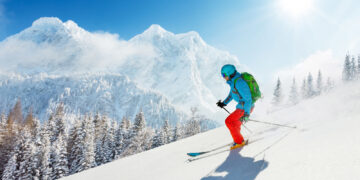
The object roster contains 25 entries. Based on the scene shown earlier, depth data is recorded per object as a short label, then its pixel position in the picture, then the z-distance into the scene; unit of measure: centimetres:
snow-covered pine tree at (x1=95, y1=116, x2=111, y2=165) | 3506
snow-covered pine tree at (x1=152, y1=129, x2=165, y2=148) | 4122
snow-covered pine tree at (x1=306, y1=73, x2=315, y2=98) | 6340
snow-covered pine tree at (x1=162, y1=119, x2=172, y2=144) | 4300
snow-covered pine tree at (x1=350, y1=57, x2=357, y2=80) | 6118
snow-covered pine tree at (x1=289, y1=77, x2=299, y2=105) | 6074
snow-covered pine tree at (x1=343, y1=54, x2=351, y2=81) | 6097
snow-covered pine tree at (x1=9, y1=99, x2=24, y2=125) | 6212
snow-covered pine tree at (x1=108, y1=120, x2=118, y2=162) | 3687
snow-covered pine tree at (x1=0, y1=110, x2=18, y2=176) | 3641
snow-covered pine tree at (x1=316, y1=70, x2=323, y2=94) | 6512
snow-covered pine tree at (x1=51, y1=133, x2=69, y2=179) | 2982
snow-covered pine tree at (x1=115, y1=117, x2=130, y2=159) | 3783
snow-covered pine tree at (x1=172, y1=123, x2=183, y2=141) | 4566
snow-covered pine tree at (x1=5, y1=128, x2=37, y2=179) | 2867
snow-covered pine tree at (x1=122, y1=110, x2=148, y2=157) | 3502
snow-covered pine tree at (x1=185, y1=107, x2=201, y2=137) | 4525
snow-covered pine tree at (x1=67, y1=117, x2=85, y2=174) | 3342
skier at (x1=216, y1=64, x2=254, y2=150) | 455
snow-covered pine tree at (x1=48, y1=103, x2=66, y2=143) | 4408
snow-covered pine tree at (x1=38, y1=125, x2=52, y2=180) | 2869
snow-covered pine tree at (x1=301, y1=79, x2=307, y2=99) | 6295
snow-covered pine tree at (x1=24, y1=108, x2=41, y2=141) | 4809
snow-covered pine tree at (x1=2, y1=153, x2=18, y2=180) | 2834
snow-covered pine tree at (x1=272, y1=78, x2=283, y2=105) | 5563
